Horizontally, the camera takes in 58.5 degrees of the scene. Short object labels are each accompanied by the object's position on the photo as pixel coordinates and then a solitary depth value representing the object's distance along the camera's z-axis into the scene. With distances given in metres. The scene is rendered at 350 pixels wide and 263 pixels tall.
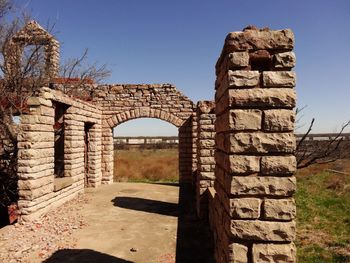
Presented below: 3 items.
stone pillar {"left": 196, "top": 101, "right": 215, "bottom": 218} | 6.02
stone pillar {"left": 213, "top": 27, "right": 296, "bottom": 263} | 2.48
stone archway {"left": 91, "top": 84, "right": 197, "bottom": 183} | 11.59
